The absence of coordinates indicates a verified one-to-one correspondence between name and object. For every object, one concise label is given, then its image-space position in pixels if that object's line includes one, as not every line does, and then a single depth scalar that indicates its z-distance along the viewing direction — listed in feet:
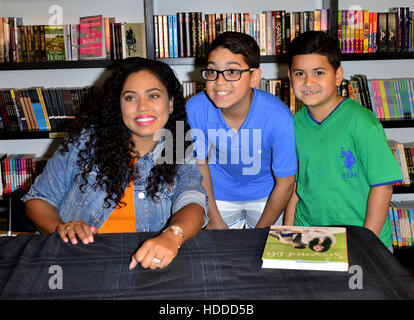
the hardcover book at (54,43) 8.13
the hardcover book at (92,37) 8.09
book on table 3.28
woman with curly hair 4.74
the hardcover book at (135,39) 8.07
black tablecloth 2.98
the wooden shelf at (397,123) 8.30
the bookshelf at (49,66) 8.20
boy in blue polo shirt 5.57
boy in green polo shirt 5.09
